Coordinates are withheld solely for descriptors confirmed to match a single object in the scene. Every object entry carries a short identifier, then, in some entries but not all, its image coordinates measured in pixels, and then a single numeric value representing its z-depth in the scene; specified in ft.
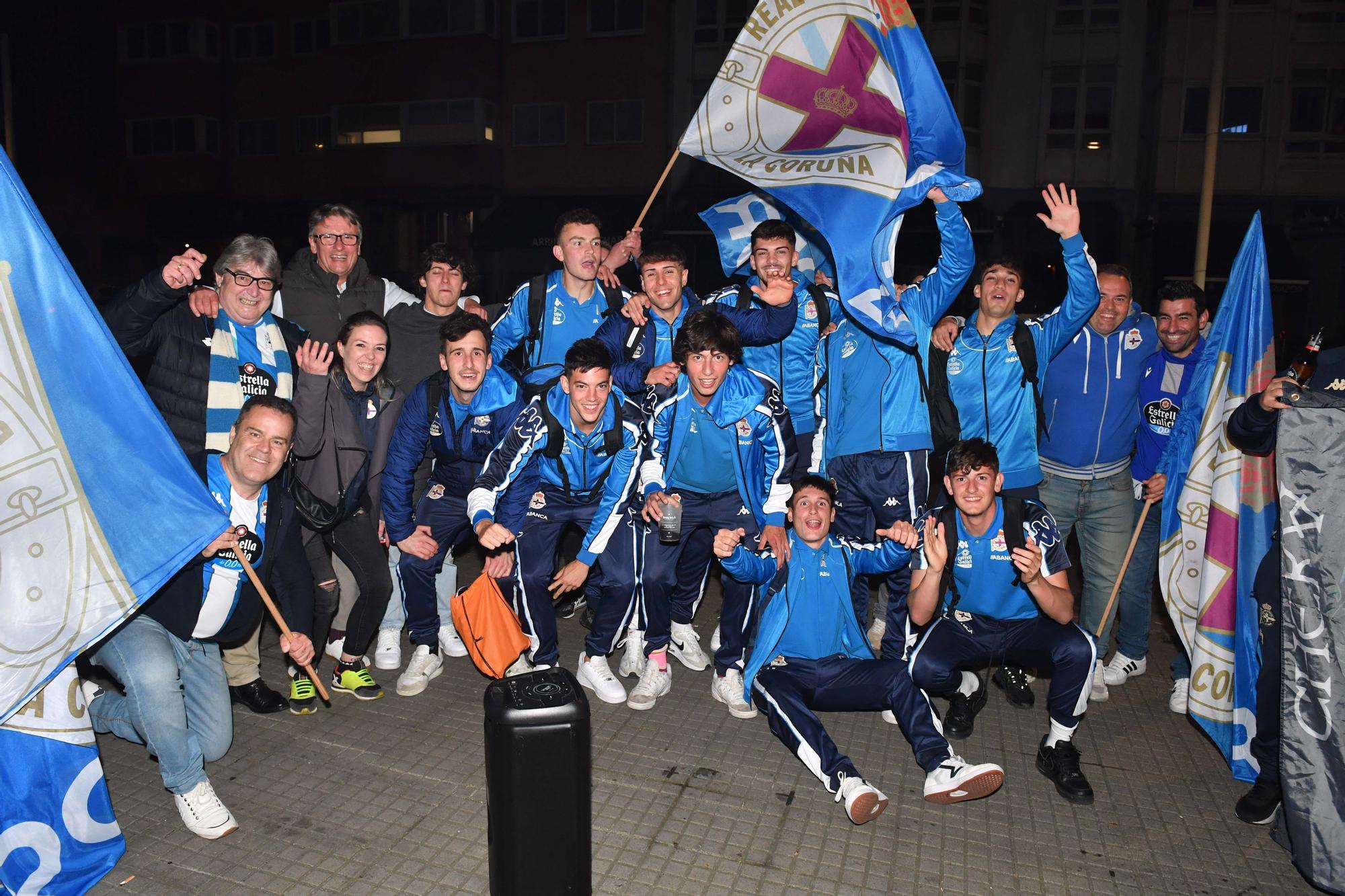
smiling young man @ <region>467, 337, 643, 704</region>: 17.79
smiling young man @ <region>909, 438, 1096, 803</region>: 15.21
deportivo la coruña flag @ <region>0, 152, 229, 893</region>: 11.05
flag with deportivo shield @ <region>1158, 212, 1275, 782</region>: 14.60
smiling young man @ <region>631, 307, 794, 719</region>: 17.76
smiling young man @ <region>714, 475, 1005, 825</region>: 14.84
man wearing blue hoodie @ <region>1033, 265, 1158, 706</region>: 18.38
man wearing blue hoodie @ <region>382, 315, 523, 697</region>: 18.08
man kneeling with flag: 13.26
